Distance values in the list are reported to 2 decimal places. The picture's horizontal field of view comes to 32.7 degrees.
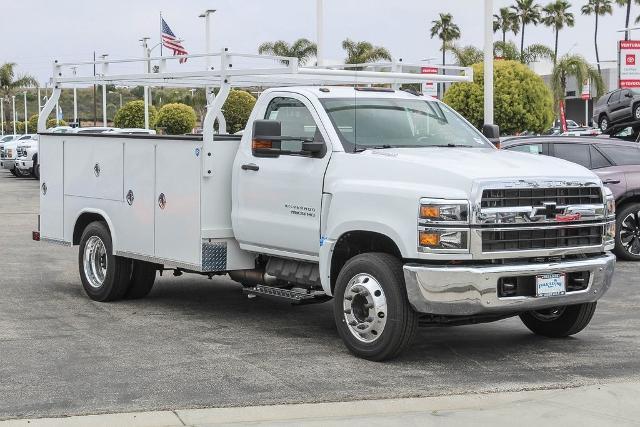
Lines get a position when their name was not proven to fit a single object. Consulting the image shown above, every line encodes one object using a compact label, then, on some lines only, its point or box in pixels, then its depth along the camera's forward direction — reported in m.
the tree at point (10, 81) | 115.12
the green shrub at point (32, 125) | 100.55
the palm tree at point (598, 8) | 88.38
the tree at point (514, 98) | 30.47
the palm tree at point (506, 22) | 90.25
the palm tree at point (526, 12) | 89.19
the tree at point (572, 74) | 62.62
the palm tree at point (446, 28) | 90.56
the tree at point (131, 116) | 48.38
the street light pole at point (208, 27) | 41.56
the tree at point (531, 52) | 67.50
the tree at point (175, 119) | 42.76
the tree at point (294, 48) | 55.80
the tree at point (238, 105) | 29.47
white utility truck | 8.06
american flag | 37.88
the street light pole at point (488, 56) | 20.69
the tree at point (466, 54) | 54.66
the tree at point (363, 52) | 54.81
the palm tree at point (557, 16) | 89.19
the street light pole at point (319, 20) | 28.84
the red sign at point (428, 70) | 11.35
